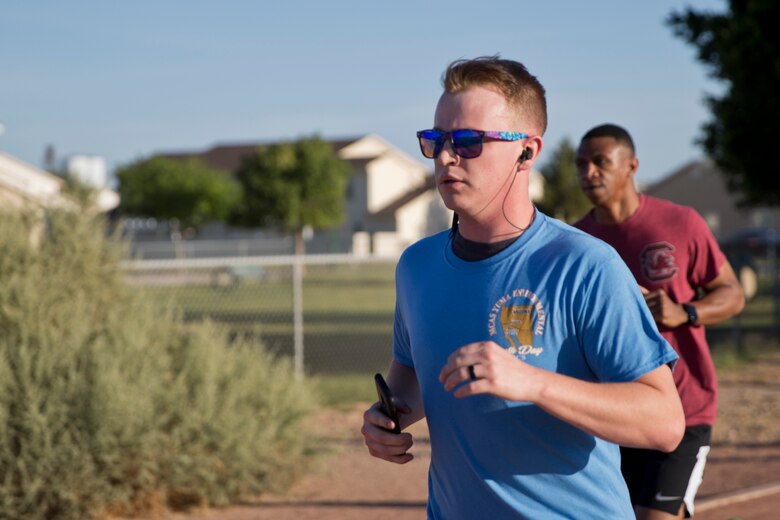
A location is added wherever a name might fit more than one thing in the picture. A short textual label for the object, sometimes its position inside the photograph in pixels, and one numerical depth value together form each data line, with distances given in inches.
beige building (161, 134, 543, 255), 2600.9
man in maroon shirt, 169.3
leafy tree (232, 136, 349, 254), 2153.1
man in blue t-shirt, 92.7
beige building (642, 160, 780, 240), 2672.2
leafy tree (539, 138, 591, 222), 1631.4
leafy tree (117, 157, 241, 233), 2464.3
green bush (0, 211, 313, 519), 247.9
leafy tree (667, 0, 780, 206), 558.3
